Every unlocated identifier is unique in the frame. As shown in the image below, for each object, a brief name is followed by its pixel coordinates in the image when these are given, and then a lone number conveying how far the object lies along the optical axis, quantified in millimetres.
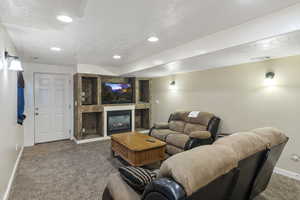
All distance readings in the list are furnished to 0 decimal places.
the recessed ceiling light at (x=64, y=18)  1815
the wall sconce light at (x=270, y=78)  2980
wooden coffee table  2855
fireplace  5281
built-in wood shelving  4812
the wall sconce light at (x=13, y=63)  2344
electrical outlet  2724
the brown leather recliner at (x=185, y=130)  3211
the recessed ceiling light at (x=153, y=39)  2604
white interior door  4746
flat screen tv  5344
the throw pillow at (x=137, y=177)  1357
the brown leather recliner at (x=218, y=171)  872
